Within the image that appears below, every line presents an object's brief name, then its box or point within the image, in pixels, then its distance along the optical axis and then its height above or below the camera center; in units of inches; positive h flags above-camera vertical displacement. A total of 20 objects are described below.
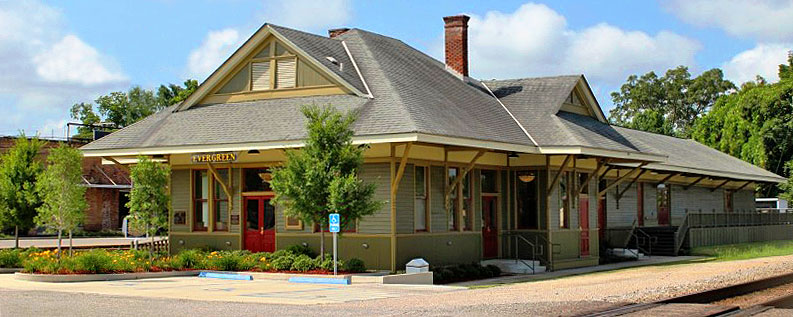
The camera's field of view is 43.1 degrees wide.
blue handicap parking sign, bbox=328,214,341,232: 913.5 -8.0
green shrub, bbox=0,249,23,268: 1061.1 -45.4
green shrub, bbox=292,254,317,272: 999.6 -50.3
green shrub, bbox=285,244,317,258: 1050.1 -38.1
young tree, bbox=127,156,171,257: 1024.9 +18.3
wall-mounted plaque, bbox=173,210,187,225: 1179.9 -2.9
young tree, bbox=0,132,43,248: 1206.3 +37.2
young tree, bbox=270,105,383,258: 936.9 +36.8
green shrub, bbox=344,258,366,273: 982.4 -51.5
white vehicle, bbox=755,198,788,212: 2643.2 +18.2
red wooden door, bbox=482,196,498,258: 1202.0 -19.3
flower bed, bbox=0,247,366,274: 952.3 -47.4
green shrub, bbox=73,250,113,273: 948.0 -44.5
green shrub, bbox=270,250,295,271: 1019.3 -49.2
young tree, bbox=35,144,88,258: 1018.7 +24.1
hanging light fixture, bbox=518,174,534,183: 1203.2 +40.5
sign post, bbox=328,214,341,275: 913.5 -9.8
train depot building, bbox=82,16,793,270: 1028.5 +69.0
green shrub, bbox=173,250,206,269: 1042.7 -47.7
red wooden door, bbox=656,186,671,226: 1717.5 +9.5
